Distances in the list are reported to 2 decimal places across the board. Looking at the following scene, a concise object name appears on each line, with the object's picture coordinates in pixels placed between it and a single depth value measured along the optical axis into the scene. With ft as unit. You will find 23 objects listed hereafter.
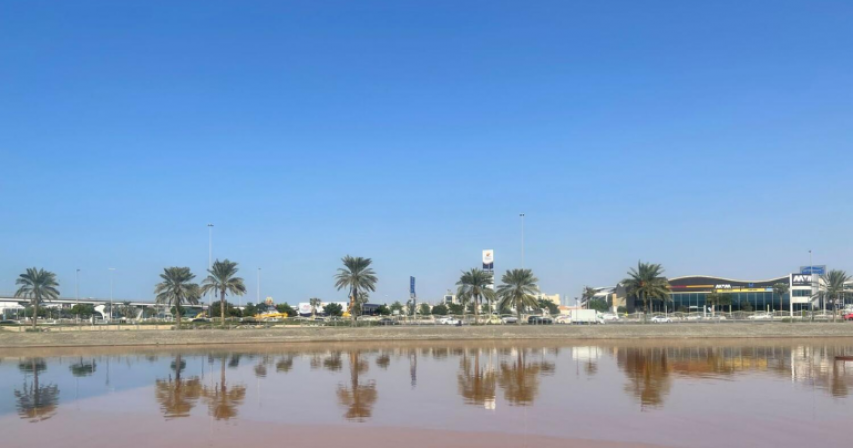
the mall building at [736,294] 357.39
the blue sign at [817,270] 321.73
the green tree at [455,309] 409.74
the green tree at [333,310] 404.26
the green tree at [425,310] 473.79
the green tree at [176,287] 243.40
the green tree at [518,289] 240.73
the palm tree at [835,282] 265.13
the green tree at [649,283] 249.55
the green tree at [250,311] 340.94
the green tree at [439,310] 425.20
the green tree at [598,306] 507.55
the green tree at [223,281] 240.12
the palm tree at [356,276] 244.42
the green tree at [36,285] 250.37
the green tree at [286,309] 427.62
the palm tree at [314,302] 472.40
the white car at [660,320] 231.91
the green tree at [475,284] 256.73
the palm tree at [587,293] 425.69
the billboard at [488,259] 278.36
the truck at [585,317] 253.20
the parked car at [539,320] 243.19
